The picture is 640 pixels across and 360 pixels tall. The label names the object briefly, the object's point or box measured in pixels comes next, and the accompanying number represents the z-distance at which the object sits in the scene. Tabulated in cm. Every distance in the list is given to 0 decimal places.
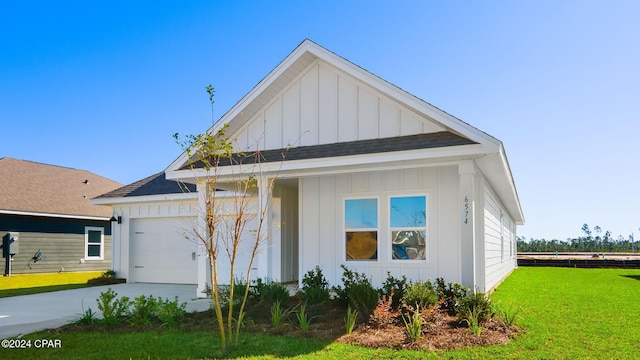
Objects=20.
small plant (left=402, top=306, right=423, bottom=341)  717
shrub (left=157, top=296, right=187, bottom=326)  859
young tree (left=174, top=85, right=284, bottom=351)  673
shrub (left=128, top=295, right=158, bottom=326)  864
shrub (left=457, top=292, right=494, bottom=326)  812
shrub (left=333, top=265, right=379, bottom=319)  859
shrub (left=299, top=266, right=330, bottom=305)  986
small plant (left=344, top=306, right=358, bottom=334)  774
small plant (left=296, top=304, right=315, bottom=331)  789
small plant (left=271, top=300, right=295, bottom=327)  829
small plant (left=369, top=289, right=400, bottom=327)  794
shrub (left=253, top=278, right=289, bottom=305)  970
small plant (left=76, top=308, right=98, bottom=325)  874
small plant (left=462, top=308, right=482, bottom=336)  751
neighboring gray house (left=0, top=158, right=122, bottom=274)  1978
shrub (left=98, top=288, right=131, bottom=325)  859
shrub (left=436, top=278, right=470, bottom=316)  876
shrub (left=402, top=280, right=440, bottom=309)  832
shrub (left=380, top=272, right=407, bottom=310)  908
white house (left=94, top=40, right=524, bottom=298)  961
